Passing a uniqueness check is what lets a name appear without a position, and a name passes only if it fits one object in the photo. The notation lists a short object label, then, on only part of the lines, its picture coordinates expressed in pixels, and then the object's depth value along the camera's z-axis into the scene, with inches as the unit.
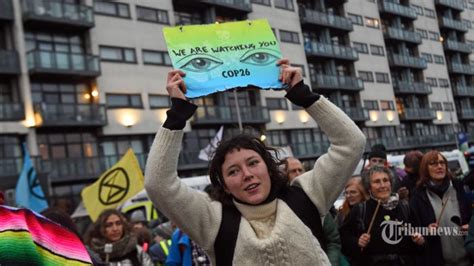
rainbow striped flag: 62.9
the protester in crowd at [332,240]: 176.7
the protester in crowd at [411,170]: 251.3
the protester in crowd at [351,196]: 214.5
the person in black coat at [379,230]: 184.2
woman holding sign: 96.5
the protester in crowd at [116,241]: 209.9
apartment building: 1030.4
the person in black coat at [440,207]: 196.7
